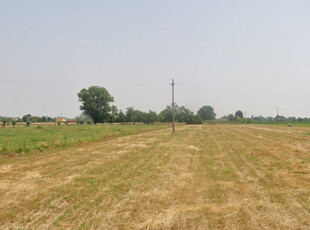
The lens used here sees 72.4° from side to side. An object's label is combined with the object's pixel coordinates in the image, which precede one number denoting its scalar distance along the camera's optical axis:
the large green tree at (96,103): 88.44
